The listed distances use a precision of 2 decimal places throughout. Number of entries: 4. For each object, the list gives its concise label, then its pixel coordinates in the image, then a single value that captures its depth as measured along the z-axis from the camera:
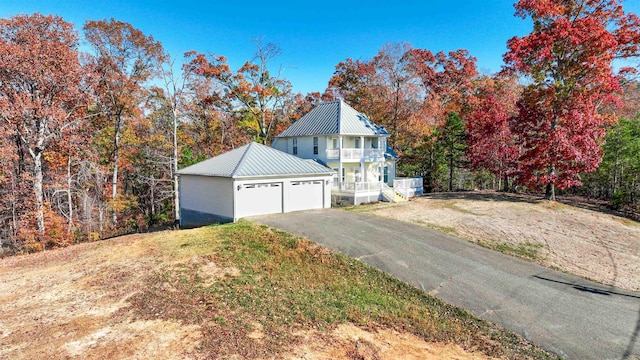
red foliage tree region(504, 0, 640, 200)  20.61
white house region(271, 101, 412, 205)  23.62
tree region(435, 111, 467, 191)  30.30
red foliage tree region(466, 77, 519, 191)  25.66
